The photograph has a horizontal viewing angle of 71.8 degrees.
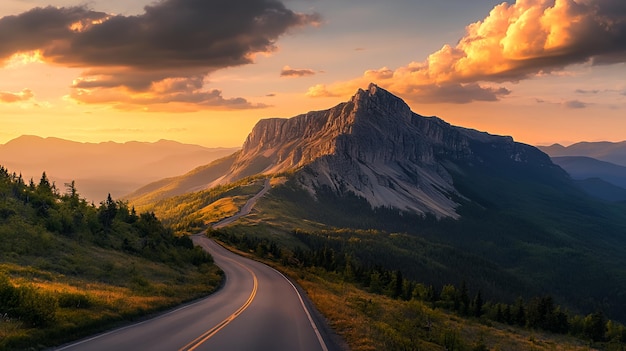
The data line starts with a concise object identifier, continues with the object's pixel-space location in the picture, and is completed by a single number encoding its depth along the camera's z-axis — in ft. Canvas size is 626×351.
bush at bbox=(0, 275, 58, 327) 65.98
